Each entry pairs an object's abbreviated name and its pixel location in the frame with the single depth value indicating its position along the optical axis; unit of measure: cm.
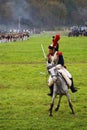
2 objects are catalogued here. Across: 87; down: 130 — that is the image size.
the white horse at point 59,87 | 1414
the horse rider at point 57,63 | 1441
